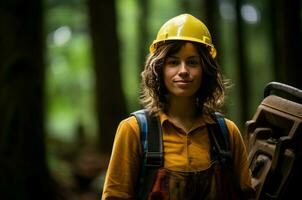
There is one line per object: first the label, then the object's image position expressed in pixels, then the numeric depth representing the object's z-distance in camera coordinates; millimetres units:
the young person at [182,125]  4856
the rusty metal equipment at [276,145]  5373
